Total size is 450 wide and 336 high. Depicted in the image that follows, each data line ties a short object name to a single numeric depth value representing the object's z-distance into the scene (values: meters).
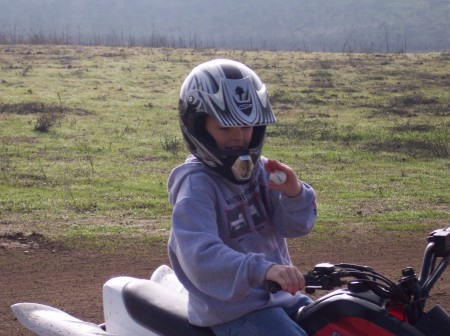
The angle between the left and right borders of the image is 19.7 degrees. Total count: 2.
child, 4.50
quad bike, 4.23
